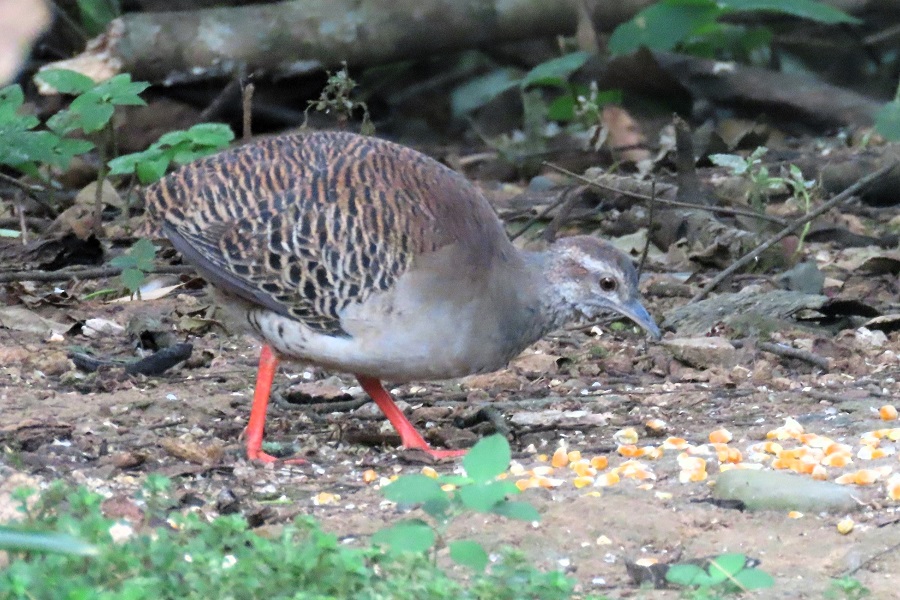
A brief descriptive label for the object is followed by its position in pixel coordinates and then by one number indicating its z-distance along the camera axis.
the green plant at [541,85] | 17.92
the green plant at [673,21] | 18.22
